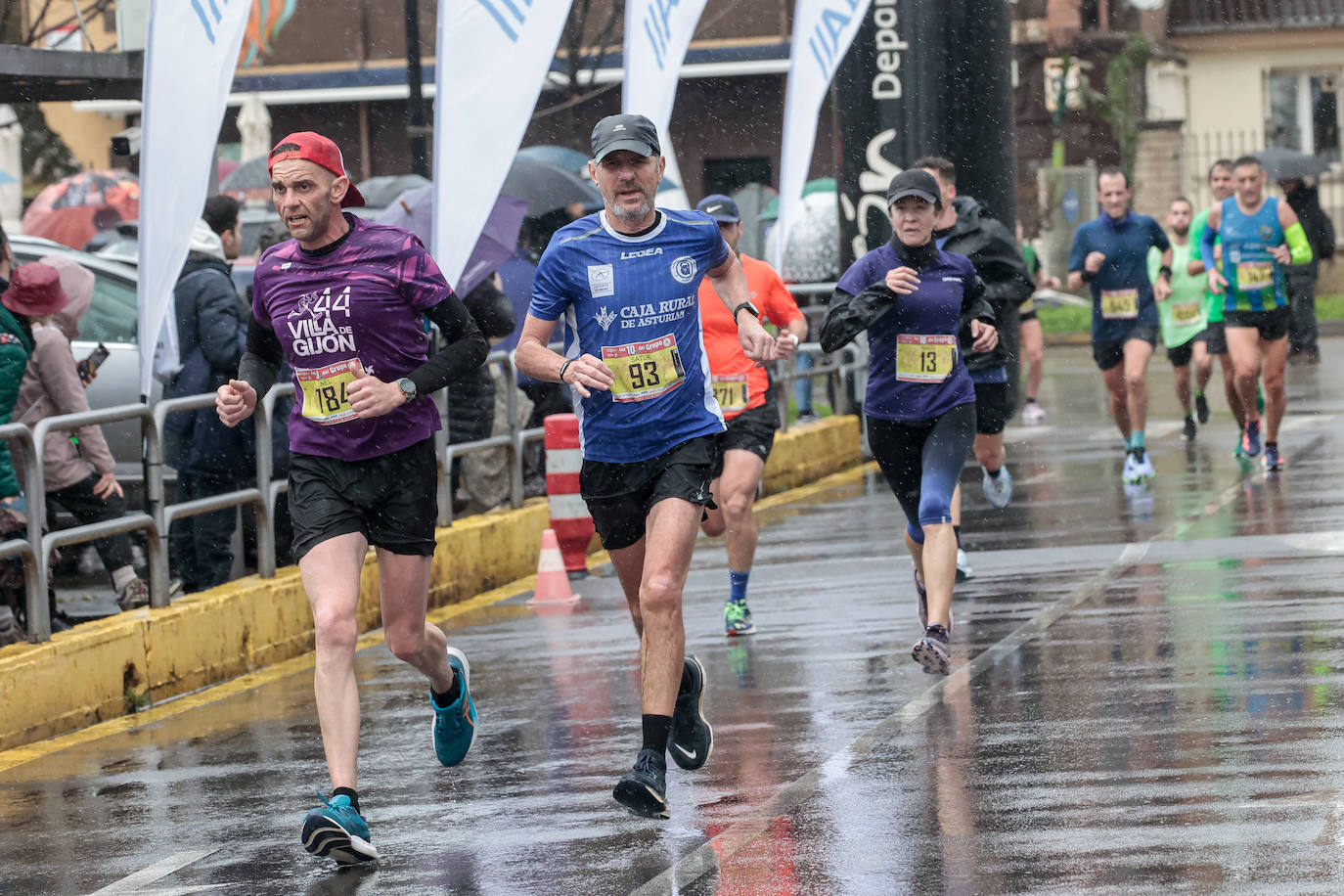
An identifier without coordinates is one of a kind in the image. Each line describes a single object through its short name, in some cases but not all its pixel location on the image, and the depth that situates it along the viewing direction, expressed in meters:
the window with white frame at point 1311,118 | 45.53
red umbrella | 23.80
